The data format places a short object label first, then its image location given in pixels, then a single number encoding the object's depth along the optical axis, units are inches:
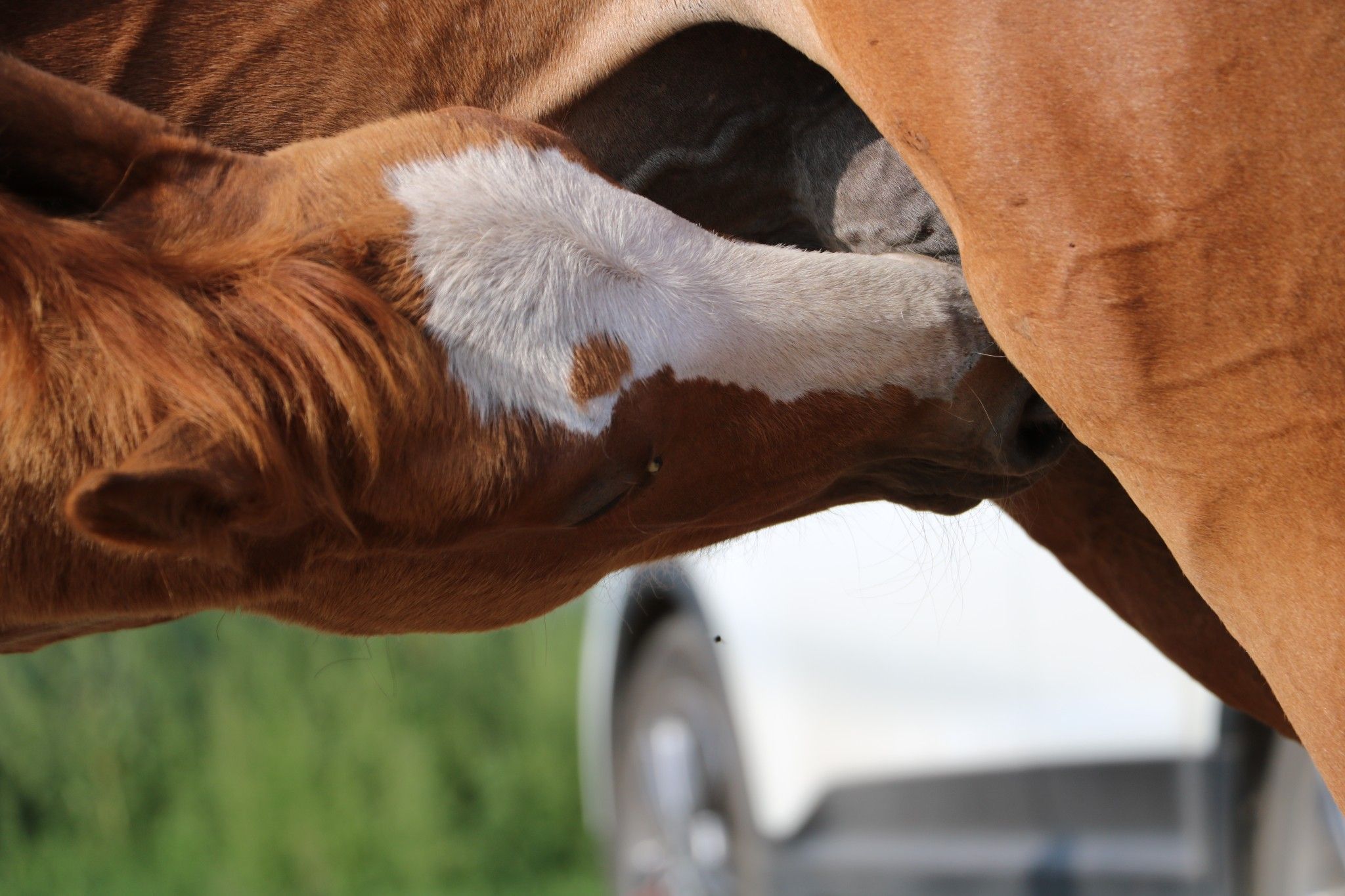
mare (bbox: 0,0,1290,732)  69.6
